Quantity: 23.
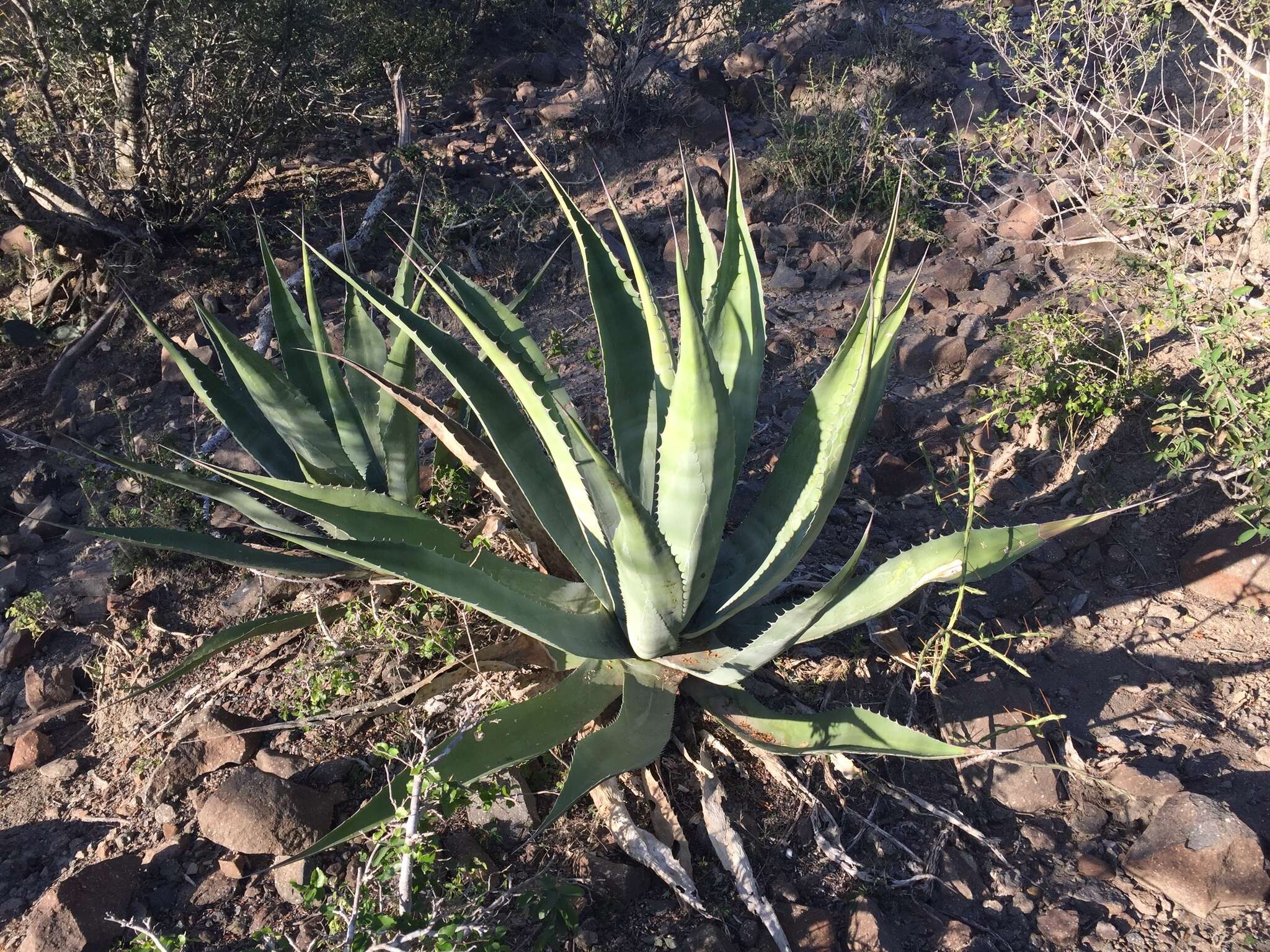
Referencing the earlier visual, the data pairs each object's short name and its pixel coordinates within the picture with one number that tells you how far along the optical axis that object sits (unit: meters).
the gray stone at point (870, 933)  1.96
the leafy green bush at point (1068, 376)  3.36
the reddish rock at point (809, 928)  1.97
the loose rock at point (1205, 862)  2.06
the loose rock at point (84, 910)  2.00
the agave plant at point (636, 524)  1.89
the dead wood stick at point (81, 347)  4.40
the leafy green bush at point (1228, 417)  2.87
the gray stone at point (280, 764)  2.39
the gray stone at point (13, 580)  3.28
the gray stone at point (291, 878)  2.12
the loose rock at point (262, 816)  2.15
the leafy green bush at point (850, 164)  5.18
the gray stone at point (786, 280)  4.70
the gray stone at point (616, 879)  2.07
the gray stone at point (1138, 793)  2.27
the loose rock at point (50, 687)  2.82
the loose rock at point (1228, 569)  2.88
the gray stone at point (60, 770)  2.62
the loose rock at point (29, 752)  2.67
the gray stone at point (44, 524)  3.60
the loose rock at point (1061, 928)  2.02
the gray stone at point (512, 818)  2.20
